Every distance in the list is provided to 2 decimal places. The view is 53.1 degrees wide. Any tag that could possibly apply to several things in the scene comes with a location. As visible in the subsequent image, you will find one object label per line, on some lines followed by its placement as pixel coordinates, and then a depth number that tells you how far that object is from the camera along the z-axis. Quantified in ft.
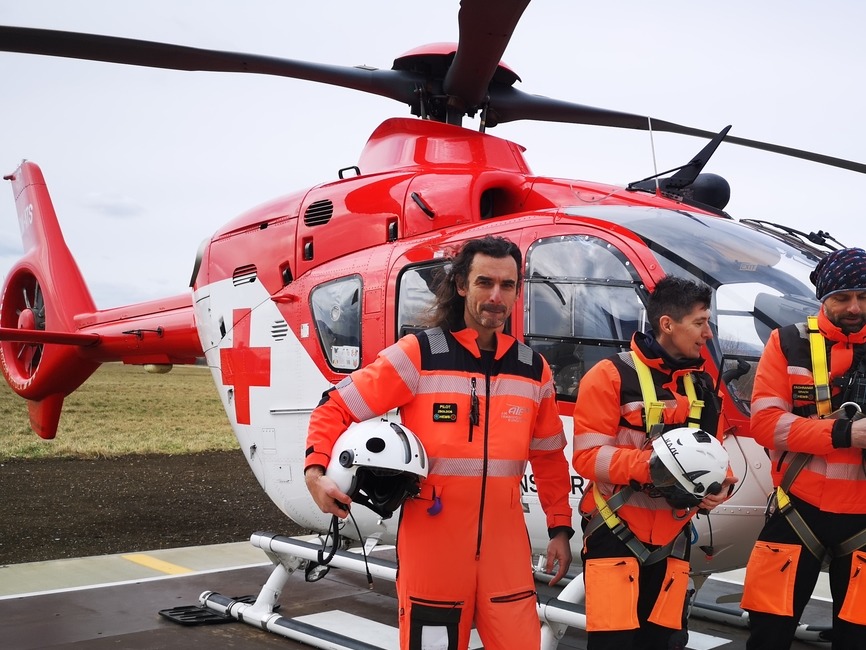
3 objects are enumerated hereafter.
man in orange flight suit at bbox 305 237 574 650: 8.51
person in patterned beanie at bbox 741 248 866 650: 10.16
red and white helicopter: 12.41
